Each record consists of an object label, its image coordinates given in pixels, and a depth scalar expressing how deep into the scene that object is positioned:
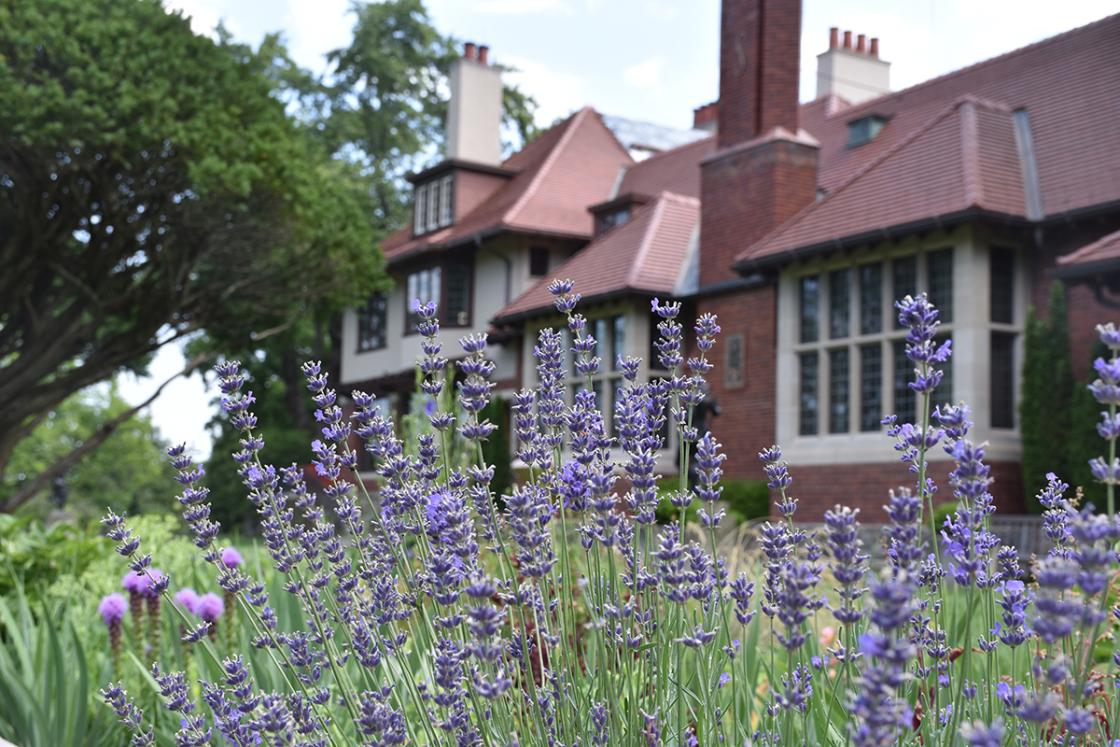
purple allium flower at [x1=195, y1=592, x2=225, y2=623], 4.34
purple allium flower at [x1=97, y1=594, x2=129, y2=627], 4.54
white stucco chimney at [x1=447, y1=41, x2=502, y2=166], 28.95
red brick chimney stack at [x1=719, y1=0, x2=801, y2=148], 19.39
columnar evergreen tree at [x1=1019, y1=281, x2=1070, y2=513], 15.10
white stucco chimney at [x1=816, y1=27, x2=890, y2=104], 26.41
